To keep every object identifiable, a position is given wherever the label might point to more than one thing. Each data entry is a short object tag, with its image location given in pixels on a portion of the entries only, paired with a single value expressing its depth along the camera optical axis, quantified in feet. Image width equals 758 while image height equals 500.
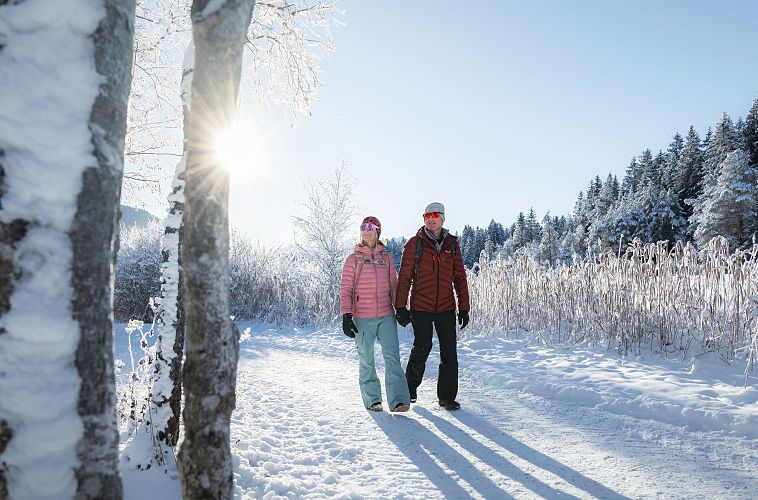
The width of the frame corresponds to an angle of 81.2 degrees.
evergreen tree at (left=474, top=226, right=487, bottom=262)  300.94
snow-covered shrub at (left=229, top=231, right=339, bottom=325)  42.96
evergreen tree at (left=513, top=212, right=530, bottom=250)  240.94
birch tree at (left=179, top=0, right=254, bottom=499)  4.97
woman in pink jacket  15.05
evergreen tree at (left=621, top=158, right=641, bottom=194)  188.39
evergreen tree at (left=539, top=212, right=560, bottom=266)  192.44
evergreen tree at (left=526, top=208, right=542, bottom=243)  245.65
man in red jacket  15.26
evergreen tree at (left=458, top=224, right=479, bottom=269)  294.95
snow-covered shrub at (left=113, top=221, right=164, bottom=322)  45.57
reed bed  17.44
